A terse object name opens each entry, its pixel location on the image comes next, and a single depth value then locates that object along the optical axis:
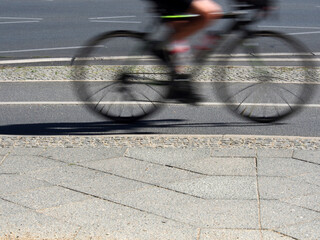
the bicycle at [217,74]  5.56
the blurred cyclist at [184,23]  5.34
